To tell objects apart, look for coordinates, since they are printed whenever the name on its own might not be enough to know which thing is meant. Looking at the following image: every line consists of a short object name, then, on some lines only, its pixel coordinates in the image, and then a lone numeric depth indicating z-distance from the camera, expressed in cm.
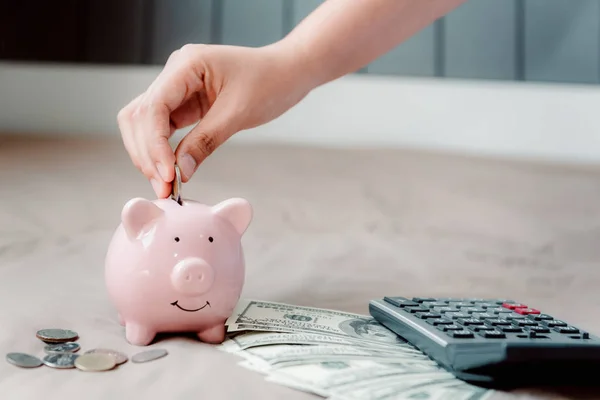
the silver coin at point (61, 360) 41
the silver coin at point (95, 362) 41
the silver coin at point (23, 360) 41
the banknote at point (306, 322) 51
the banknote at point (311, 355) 43
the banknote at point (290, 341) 47
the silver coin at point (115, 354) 43
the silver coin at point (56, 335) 46
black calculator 40
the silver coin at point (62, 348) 44
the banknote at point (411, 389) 37
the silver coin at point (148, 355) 43
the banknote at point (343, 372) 39
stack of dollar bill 39
